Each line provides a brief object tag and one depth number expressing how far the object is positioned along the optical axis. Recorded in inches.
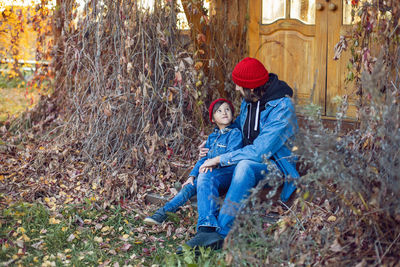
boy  157.5
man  141.3
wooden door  210.8
